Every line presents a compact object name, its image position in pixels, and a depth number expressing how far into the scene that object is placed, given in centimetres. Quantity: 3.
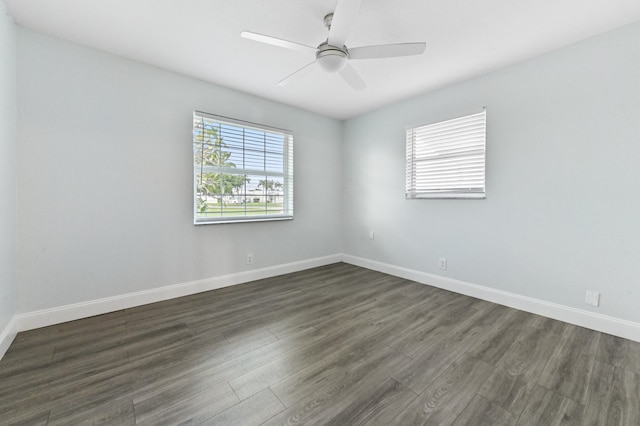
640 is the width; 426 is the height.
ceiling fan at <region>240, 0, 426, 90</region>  172
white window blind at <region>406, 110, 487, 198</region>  288
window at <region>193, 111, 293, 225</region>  303
